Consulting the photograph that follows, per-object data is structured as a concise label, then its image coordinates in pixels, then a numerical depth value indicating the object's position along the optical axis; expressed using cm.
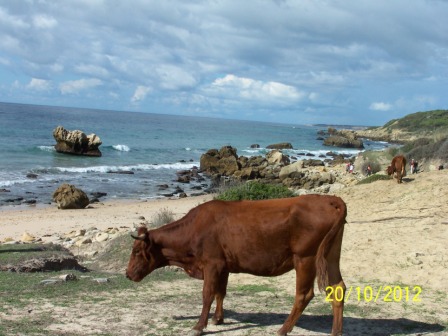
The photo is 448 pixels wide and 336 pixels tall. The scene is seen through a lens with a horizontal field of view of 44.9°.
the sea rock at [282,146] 8492
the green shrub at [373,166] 3431
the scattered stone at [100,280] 985
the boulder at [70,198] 2727
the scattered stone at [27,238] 1793
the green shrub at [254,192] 1895
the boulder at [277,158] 5178
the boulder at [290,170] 4103
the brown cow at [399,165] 2053
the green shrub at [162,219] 1714
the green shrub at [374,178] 2380
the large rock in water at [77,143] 5678
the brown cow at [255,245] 667
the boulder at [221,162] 4755
